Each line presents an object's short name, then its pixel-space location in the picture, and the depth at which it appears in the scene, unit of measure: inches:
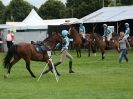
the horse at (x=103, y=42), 1489.5
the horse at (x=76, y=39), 1552.7
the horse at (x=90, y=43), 1638.4
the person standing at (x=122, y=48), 1230.1
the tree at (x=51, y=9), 4899.1
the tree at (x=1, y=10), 5226.4
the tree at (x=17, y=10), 5004.9
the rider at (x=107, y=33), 1644.3
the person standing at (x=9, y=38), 1736.6
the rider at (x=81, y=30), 1670.2
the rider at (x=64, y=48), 956.0
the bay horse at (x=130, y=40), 1727.4
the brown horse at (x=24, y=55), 908.0
